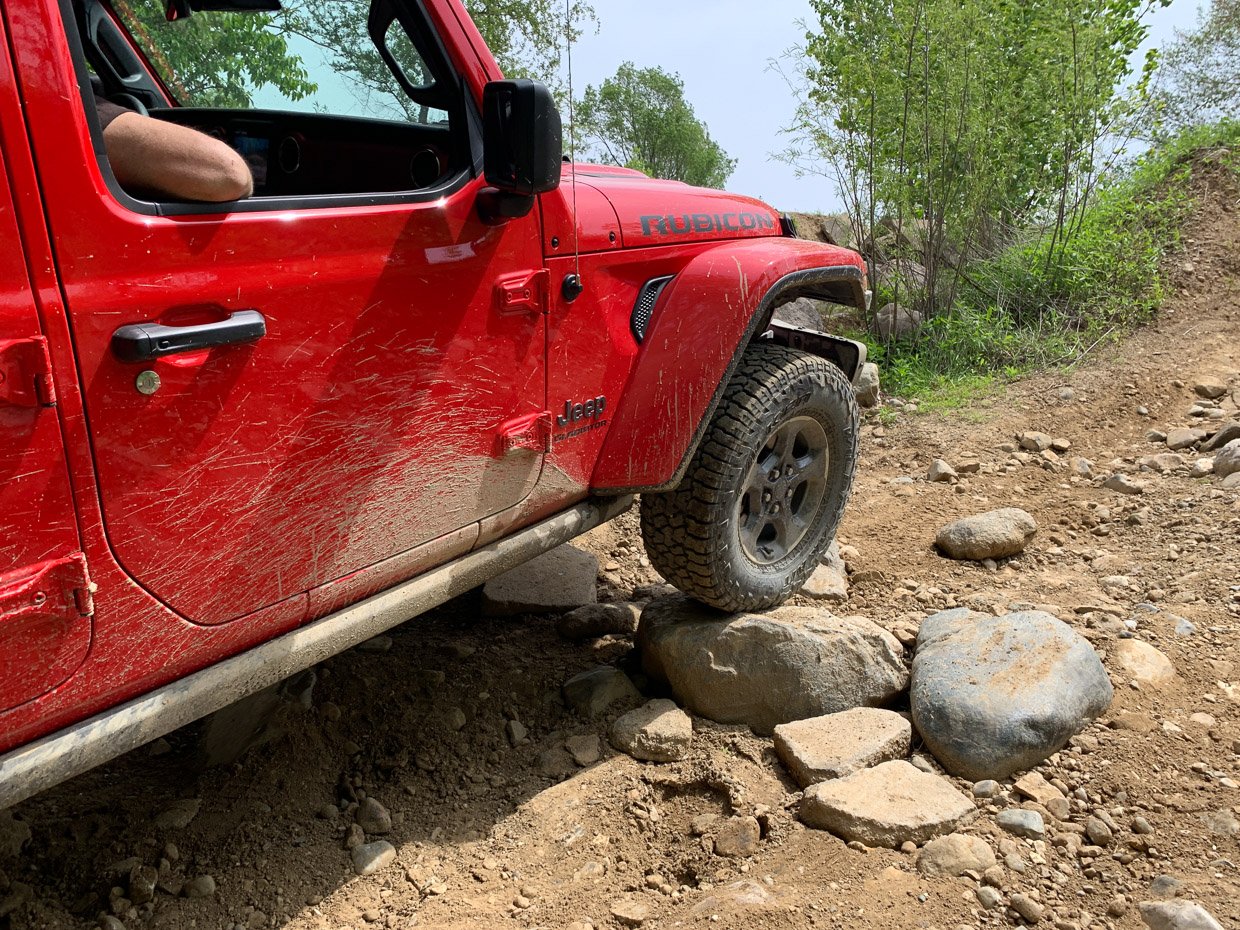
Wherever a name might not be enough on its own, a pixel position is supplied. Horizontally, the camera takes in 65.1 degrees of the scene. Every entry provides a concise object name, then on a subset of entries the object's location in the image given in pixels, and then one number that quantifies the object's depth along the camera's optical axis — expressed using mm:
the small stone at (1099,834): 2383
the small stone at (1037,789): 2510
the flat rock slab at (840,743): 2617
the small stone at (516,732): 2900
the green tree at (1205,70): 9617
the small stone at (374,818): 2547
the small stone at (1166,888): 2180
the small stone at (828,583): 3611
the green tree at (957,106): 6602
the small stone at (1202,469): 4465
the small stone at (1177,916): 2037
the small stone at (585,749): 2789
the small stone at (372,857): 2416
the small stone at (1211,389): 5594
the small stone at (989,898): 2168
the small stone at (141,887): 2266
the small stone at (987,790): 2514
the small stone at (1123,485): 4473
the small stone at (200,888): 2303
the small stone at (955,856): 2260
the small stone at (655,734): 2775
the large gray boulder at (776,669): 2898
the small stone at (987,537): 3932
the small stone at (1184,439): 4962
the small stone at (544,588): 3520
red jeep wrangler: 1509
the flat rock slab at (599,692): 3000
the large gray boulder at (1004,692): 2613
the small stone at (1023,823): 2389
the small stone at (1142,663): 2934
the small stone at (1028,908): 2150
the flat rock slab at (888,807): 2357
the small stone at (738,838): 2432
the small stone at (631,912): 2244
